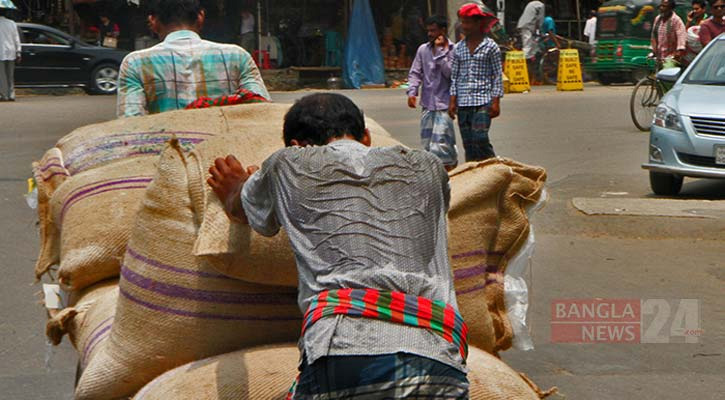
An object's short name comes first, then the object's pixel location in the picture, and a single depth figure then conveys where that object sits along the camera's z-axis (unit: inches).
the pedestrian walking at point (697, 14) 814.5
